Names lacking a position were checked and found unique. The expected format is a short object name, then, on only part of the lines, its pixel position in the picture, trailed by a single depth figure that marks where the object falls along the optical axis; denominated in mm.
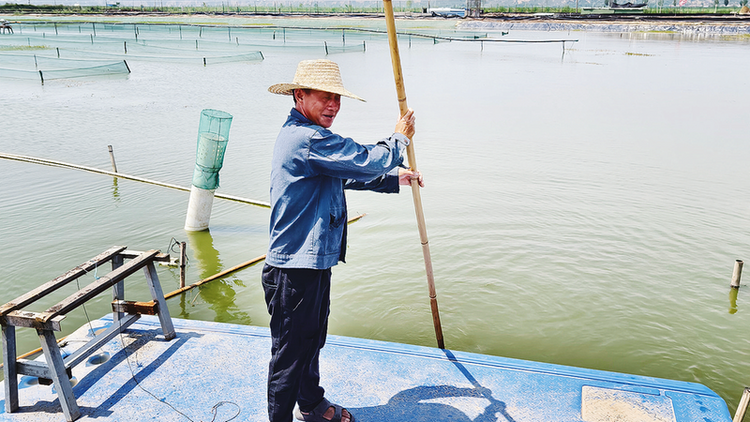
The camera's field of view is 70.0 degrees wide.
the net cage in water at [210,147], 6711
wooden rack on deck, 2807
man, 2561
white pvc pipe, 7023
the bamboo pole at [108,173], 8125
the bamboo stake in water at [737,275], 5543
